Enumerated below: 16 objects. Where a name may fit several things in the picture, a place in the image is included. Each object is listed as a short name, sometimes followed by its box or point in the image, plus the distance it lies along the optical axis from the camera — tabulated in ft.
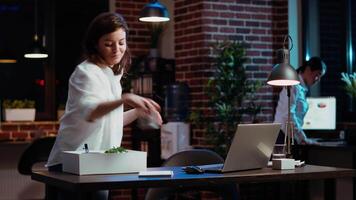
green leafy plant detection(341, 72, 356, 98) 19.92
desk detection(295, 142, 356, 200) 18.29
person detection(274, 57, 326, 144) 19.29
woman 9.07
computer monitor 20.79
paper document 9.30
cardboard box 9.19
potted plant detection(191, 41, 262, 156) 19.58
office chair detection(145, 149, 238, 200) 12.69
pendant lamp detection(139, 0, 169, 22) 18.75
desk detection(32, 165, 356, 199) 8.57
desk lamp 11.32
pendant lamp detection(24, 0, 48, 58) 22.03
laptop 9.84
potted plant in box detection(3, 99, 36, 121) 22.68
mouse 9.97
